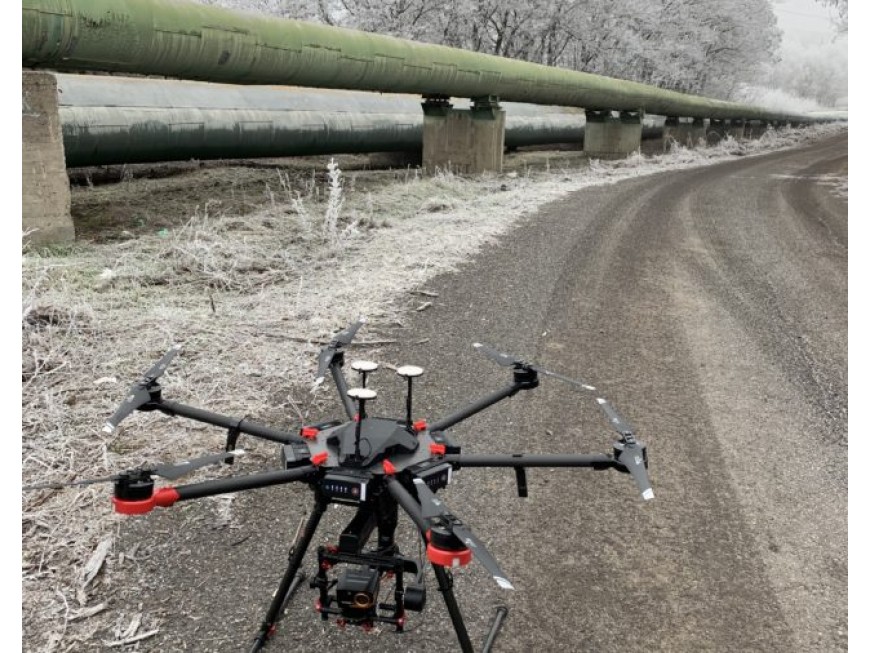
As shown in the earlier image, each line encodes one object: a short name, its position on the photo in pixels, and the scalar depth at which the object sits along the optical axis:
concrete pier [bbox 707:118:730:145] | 50.78
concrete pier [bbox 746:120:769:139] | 59.32
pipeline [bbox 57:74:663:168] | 14.07
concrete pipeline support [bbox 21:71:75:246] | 10.15
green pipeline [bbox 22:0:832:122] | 10.00
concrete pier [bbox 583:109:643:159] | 34.25
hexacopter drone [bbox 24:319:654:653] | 2.75
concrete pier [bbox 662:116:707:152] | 43.96
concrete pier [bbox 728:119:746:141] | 53.87
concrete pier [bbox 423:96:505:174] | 22.39
